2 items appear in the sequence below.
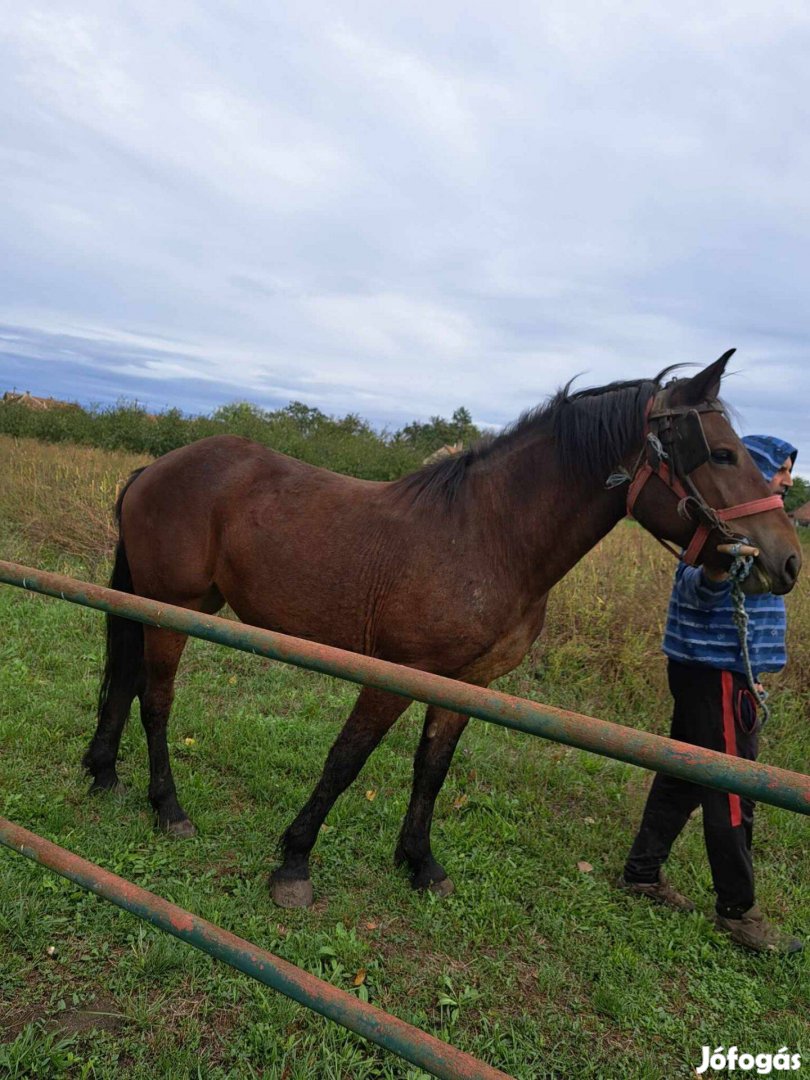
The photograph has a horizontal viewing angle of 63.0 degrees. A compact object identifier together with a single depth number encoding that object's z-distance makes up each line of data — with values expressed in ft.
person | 9.37
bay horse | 8.26
